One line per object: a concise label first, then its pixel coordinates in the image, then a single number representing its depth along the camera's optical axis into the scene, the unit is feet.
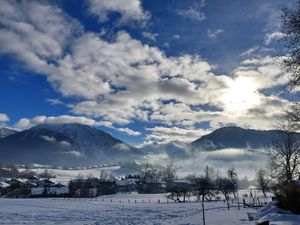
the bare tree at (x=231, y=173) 272.04
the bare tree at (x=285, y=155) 117.68
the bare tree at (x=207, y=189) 243.74
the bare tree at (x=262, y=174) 237.69
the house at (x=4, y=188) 348.30
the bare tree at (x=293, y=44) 29.73
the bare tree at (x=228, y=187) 276.34
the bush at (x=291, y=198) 39.48
